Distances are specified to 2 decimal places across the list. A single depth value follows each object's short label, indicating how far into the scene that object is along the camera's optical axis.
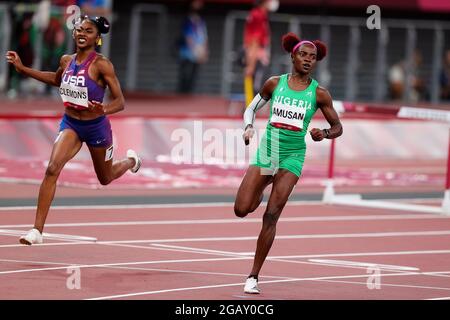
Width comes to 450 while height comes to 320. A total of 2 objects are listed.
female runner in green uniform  12.34
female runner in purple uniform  13.41
